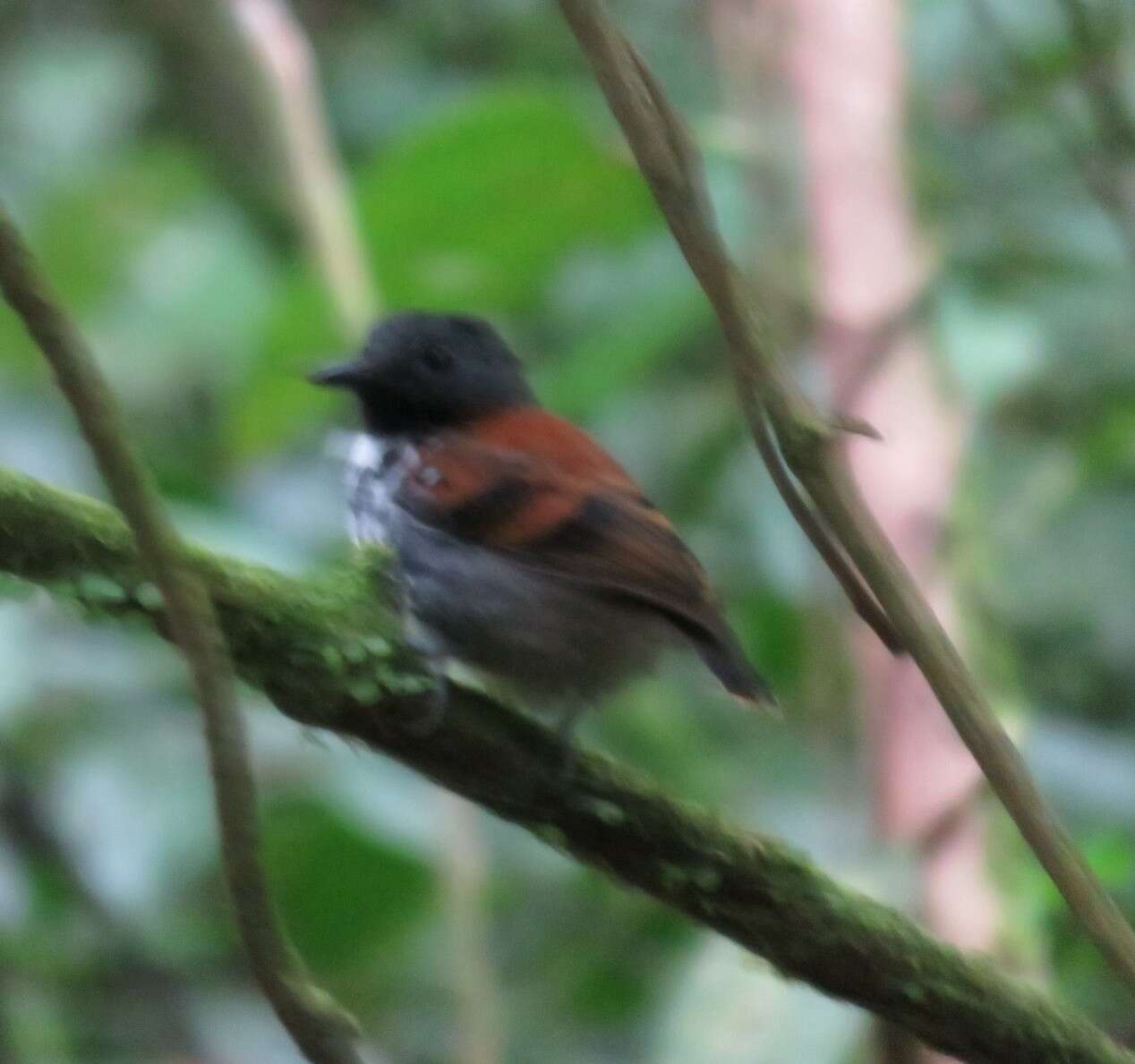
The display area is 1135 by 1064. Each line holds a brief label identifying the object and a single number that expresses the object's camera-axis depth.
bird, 4.21
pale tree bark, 5.33
